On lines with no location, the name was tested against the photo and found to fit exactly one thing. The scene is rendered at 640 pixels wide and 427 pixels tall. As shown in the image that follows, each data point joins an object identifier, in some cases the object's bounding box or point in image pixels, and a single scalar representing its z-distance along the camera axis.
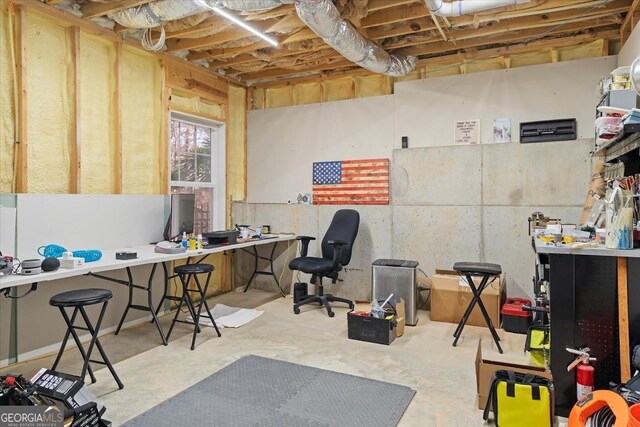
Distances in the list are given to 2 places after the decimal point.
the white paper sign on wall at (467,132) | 4.58
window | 5.01
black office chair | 4.50
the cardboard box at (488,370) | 2.47
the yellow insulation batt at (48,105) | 3.45
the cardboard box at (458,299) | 4.11
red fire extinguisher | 2.19
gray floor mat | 2.39
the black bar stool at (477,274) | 3.53
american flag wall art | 5.04
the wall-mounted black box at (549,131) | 4.18
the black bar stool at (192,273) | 3.63
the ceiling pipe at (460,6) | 3.03
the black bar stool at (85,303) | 2.57
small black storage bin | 3.66
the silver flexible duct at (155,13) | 3.23
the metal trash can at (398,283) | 4.20
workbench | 2.18
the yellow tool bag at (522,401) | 2.17
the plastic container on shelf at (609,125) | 2.63
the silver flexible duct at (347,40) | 3.12
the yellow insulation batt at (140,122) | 4.24
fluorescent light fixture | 3.30
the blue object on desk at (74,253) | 3.13
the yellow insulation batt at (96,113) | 3.84
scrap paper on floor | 4.18
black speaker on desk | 2.67
